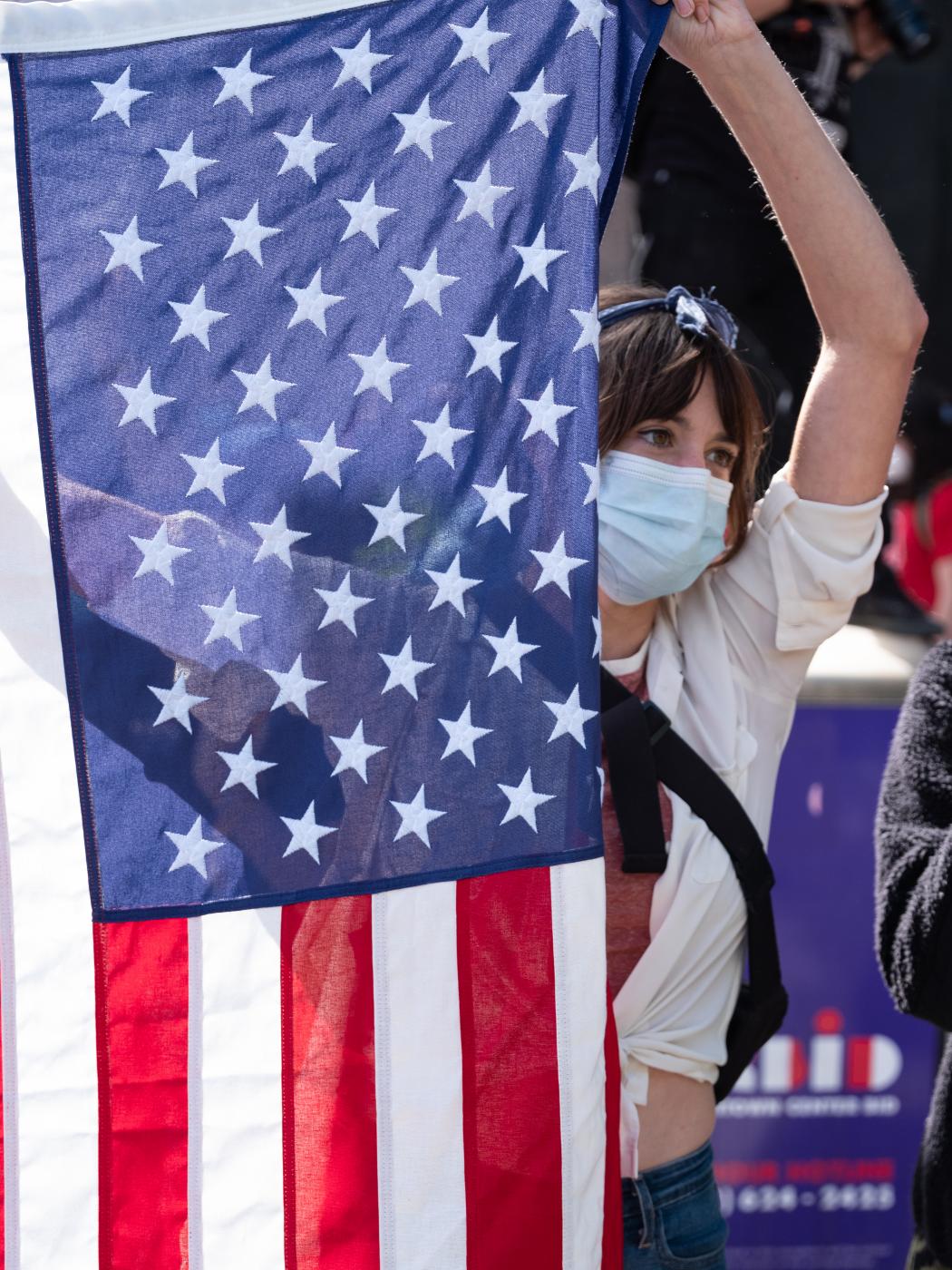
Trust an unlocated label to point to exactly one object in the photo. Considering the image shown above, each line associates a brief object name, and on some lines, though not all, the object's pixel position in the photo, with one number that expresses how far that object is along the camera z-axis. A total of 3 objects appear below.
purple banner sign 6.26
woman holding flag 3.93
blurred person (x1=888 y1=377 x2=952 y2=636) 9.25
